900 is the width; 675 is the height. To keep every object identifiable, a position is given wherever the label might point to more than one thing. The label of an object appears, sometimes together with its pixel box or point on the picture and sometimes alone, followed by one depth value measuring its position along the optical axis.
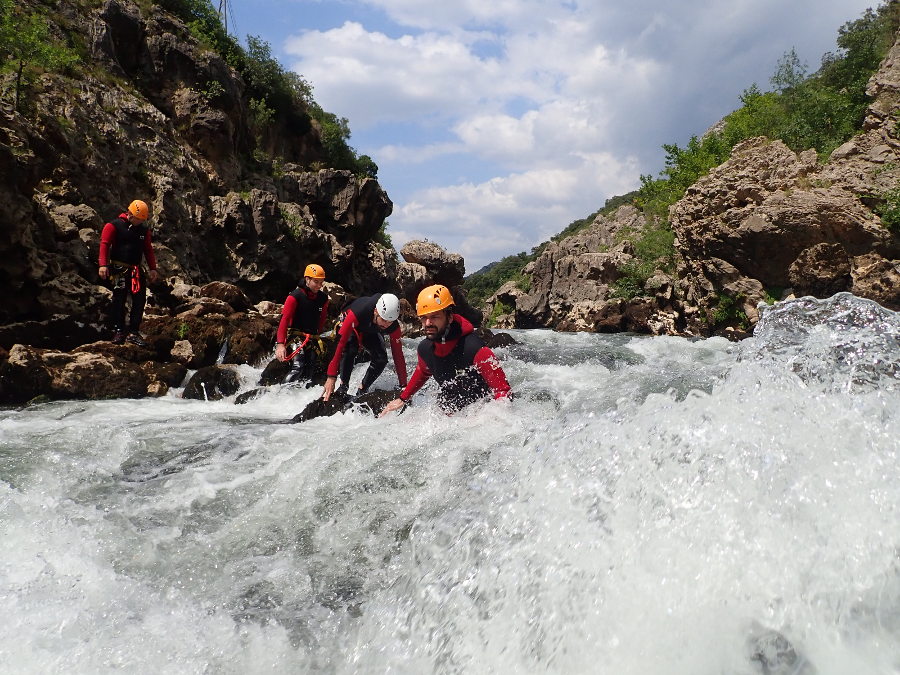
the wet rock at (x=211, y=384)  8.52
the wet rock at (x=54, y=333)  7.88
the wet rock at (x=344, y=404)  6.70
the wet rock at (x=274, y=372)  9.23
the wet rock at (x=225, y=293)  12.41
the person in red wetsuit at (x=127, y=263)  8.97
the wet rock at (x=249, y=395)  8.39
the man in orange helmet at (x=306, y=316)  8.34
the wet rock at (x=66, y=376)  7.21
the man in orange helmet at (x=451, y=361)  5.10
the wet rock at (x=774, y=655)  1.76
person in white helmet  6.82
